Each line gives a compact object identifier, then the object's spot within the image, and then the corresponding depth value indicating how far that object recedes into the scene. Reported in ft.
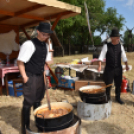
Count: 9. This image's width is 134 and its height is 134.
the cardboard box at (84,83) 18.24
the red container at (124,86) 18.01
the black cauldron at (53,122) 6.89
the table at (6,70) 16.55
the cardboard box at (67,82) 19.25
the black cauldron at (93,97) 10.92
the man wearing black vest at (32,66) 7.88
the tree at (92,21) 73.56
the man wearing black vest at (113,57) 12.81
